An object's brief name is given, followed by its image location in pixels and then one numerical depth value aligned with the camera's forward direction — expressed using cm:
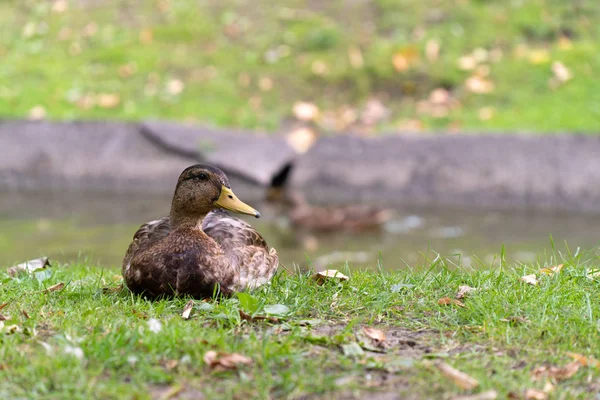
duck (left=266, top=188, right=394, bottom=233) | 1916
